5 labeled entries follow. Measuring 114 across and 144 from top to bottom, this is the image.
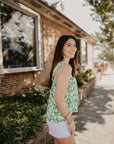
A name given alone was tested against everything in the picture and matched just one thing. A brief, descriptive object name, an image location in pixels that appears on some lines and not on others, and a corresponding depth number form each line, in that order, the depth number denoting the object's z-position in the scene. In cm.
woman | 139
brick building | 433
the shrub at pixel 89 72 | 1058
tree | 777
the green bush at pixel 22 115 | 225
